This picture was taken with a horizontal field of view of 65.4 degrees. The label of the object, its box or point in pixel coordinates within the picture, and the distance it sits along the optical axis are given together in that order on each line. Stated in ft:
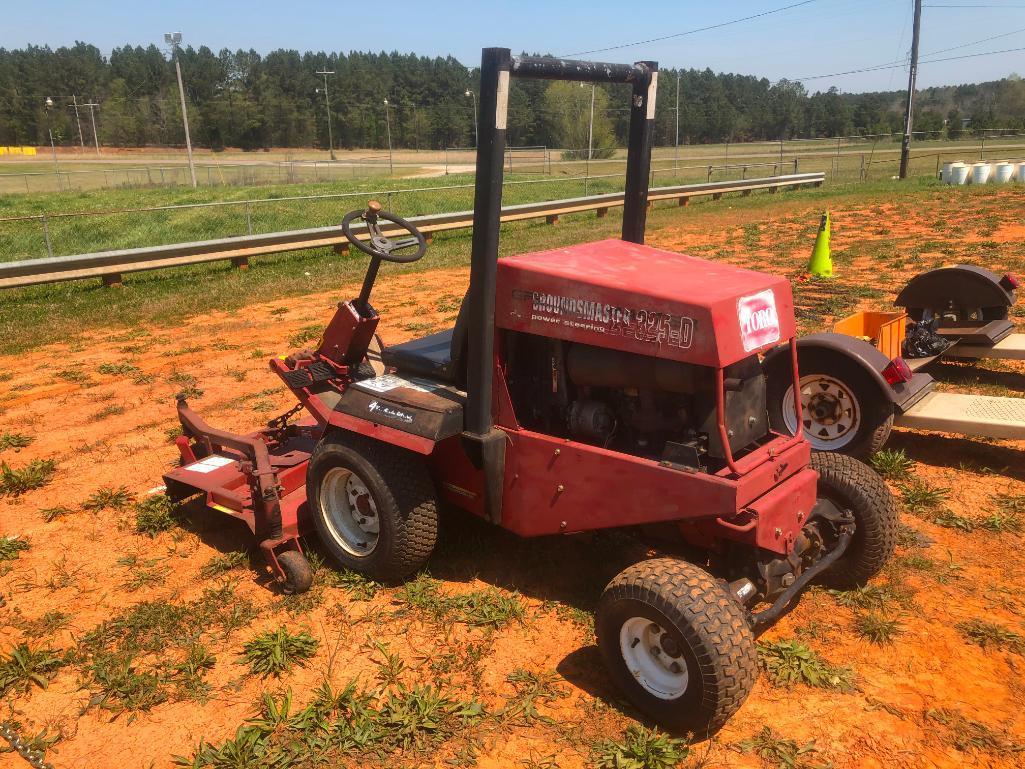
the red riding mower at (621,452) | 10.21
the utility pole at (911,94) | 86.99
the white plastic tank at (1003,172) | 78.07
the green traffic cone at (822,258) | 38.04
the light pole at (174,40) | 91.15
